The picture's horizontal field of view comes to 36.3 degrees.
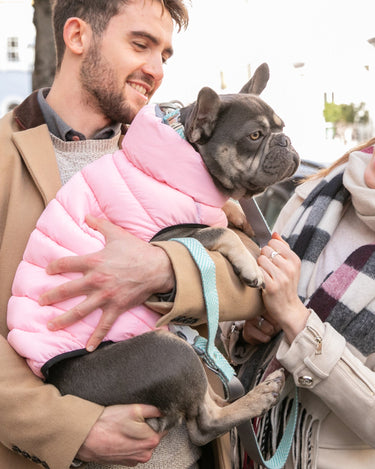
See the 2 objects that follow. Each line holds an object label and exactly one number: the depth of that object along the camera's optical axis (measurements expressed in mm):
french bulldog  2141
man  1903
